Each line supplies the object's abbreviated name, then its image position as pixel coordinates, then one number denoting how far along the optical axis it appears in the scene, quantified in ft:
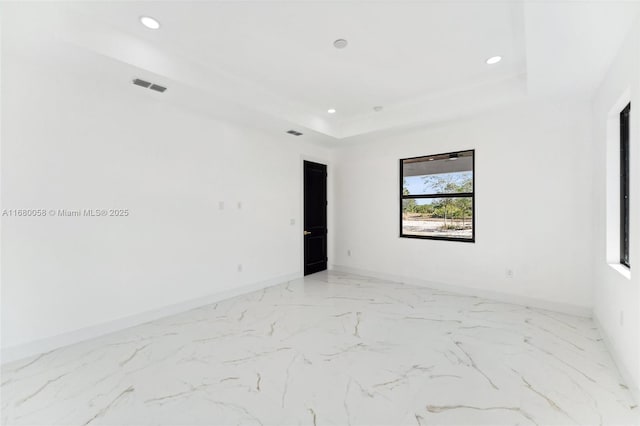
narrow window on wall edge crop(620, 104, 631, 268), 8.58
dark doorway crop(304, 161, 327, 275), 18.08
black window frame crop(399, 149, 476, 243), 13.94
